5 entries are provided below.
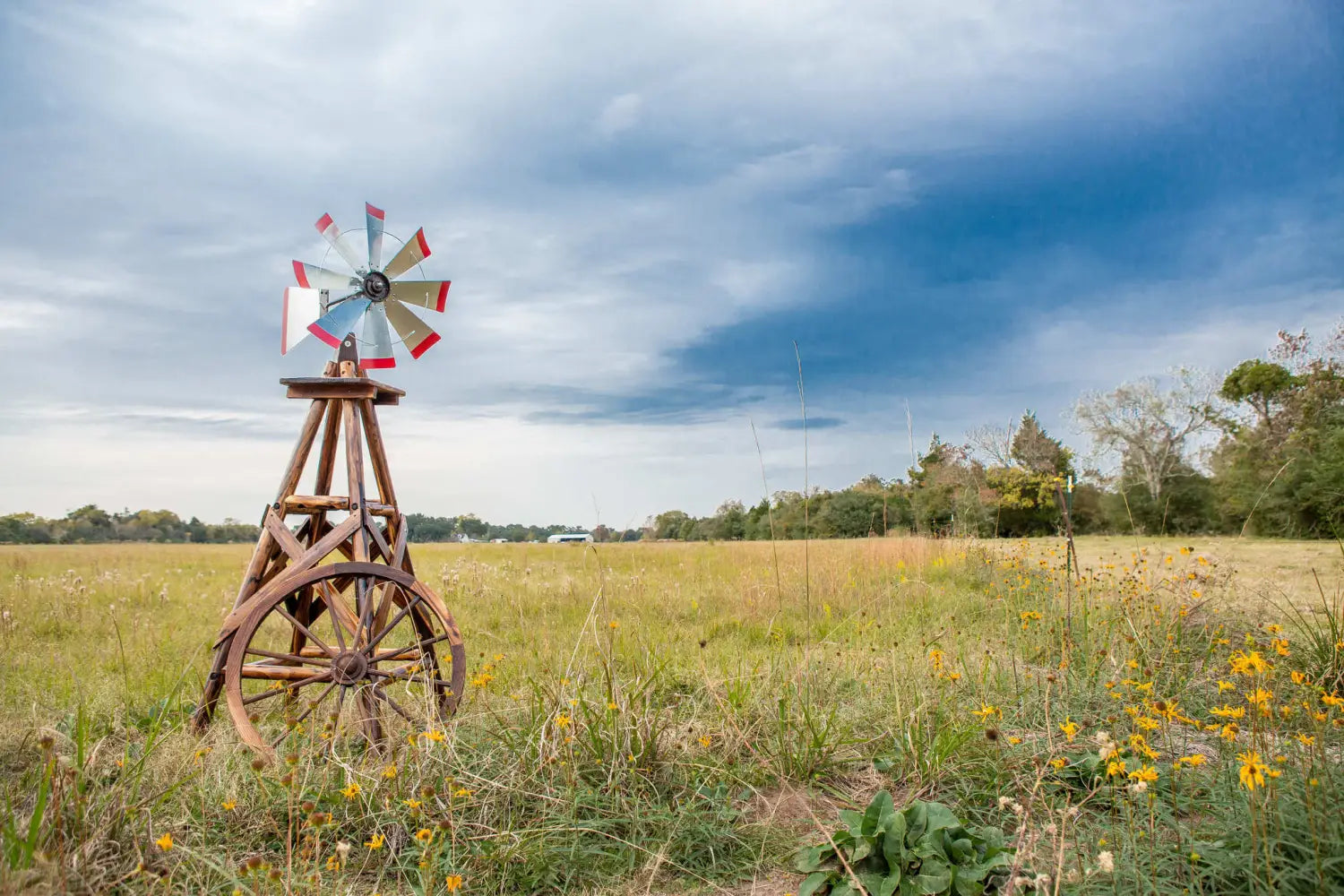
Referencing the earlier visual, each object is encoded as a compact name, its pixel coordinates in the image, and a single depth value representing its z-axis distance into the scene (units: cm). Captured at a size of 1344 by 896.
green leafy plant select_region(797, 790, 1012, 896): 259
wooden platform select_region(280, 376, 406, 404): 472
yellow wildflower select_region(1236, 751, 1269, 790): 184
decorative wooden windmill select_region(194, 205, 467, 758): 404
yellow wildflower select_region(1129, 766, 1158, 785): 203
